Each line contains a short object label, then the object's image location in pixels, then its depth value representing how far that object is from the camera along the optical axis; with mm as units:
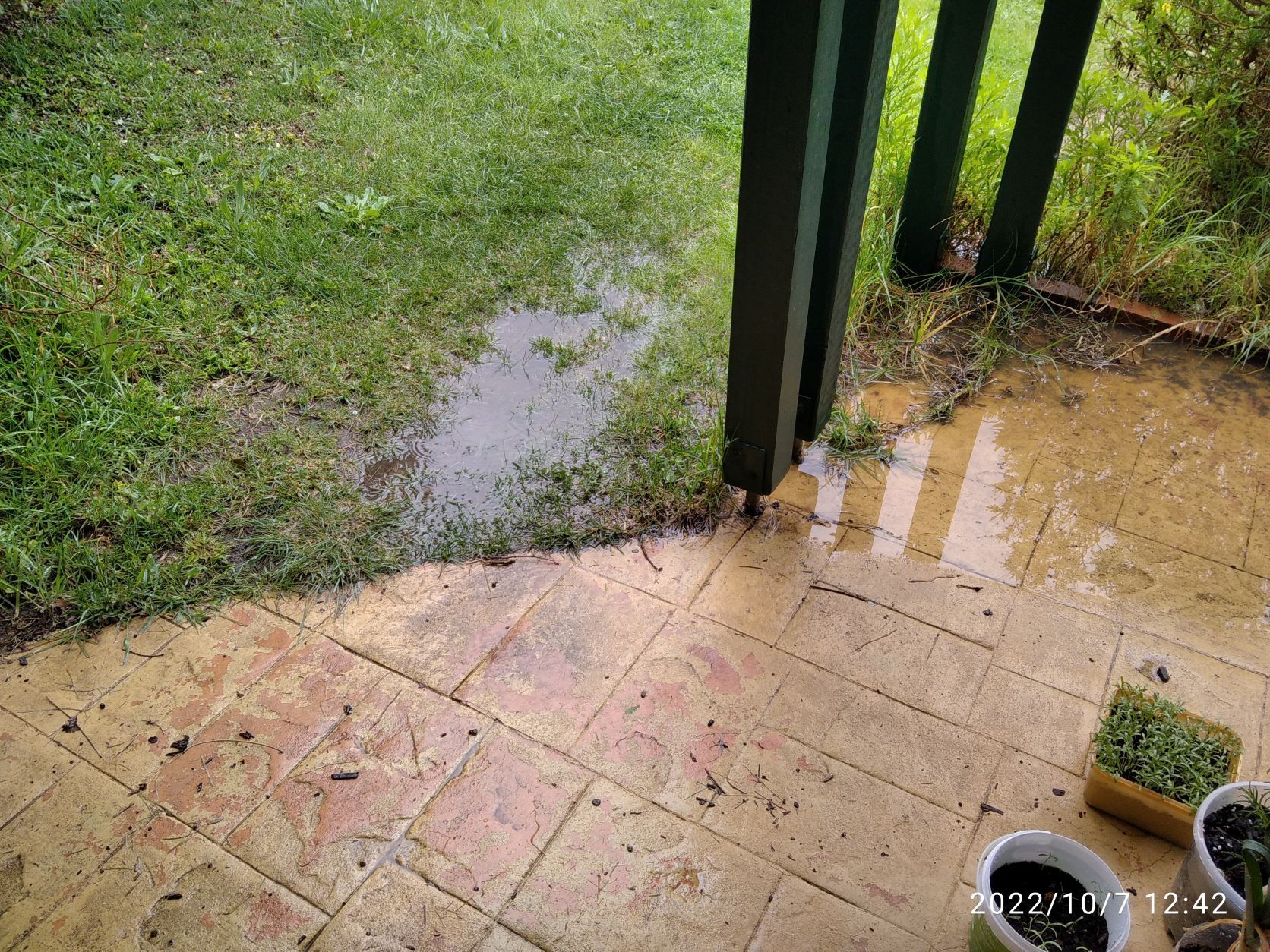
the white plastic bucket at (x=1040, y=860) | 1780
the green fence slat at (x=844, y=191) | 2434
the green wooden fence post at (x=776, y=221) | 2104
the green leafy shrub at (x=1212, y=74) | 3865
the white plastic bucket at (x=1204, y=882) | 1800
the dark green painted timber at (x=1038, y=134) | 3395
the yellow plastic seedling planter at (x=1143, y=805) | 2127
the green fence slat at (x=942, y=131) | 3459
